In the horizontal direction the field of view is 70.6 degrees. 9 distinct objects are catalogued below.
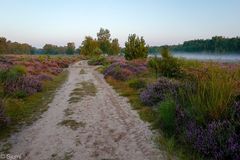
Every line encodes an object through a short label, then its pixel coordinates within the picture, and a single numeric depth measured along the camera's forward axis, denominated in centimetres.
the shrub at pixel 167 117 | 501
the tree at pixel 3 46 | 5802
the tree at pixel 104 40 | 5779
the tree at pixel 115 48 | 5730
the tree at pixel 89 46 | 5406
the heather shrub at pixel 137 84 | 1059
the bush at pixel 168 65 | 1088
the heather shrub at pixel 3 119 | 544
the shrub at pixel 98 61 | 3339
